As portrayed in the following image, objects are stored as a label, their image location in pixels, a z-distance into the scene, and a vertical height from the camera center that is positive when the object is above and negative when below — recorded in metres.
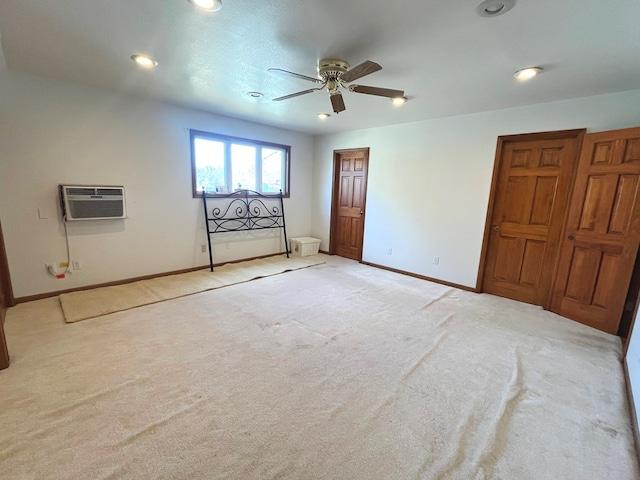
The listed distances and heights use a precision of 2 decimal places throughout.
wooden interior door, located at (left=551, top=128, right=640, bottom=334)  2.66 -0.26
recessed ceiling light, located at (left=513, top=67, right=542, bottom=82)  2.33 +1.09
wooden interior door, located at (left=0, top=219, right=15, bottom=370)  2.82 -1.05
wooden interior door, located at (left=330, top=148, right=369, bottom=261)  5.14 -0.13
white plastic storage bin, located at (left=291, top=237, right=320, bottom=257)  5.50 -1.05
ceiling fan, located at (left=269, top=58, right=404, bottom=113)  2.27 +0.95
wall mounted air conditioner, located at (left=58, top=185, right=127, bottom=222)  3.15 -0.20
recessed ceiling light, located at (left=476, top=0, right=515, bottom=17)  1.54 +1.08
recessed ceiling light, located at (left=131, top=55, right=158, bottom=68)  2.37 +1.08
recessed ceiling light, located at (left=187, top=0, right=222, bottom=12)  1.63 +1.08
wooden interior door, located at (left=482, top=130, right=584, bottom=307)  3.23 -0.12
